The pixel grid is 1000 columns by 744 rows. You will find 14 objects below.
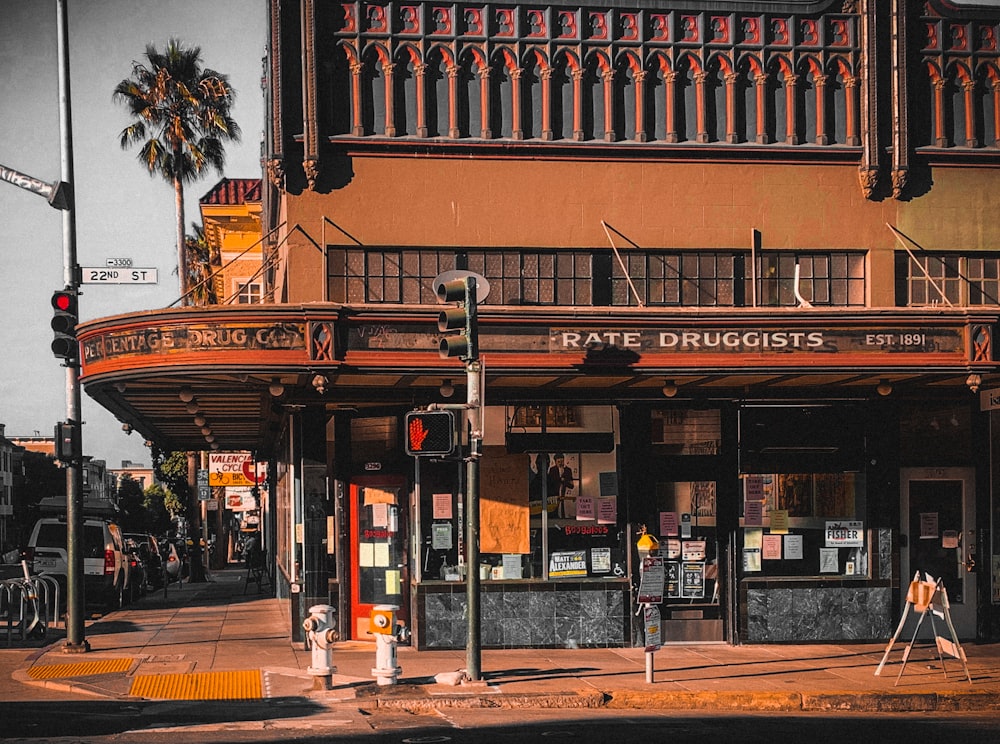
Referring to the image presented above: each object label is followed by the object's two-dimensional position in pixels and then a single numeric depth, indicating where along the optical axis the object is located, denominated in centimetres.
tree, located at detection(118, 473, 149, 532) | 9125
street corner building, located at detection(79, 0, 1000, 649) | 1844
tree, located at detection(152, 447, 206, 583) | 4391
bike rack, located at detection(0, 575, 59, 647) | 1983
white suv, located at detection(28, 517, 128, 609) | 2730
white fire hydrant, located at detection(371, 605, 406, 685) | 1491
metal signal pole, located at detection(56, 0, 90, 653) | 1841
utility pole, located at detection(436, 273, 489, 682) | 1485
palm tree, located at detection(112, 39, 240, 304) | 4147
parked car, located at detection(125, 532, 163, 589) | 3741
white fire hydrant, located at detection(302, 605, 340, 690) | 1491
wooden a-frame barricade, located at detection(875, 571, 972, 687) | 1547
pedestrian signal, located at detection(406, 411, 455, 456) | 1493
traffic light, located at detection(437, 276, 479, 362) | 1488
